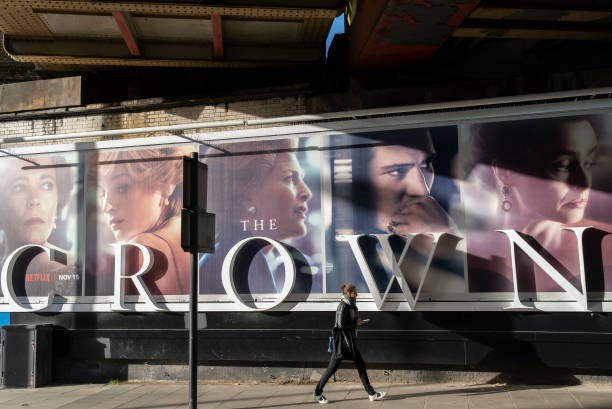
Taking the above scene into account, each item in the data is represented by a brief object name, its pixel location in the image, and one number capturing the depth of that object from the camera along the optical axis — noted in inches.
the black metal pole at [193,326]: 238.7
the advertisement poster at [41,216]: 409.4
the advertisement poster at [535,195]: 328.2
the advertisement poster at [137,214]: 391.9
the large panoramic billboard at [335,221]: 332.2
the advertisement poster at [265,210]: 370.6
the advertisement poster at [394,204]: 348.8
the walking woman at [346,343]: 308.8
